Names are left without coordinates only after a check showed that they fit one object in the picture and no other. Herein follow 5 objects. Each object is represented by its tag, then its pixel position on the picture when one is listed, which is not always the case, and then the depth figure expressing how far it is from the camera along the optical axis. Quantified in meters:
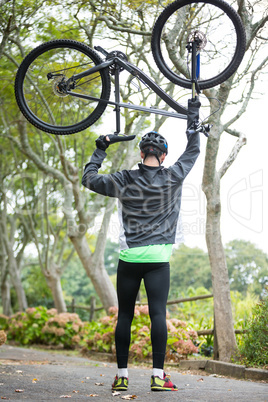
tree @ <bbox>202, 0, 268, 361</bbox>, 7.05
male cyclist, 3.78
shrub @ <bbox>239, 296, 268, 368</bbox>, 5.96
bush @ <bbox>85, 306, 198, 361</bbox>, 8.42
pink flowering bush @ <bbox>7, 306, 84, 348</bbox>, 13.26
